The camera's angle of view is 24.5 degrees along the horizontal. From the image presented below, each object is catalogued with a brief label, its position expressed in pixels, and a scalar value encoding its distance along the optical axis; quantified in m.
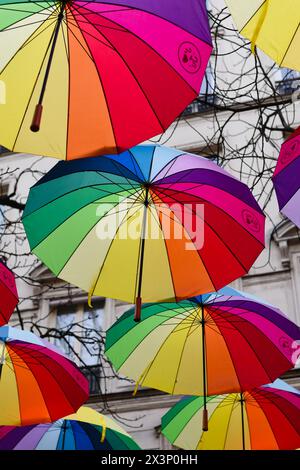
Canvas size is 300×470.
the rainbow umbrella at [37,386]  6.85
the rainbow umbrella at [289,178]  5.29
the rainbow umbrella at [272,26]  4.48
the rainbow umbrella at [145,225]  5.55
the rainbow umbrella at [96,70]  4.51
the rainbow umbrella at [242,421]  7.35
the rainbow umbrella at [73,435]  7.68
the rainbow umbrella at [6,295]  6.16
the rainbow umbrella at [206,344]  6.60
